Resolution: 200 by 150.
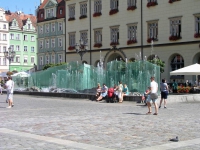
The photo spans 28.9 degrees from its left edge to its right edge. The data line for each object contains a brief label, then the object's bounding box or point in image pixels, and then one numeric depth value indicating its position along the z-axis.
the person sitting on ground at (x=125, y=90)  27.85
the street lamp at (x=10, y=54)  48.43
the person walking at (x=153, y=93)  17.55
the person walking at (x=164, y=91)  22.19
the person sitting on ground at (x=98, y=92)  28.73
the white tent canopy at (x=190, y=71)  31.33
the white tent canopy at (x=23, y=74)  44.06
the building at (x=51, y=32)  62.91
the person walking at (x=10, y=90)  22.20
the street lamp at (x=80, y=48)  38.16
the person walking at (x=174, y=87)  35.34
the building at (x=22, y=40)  85.00
